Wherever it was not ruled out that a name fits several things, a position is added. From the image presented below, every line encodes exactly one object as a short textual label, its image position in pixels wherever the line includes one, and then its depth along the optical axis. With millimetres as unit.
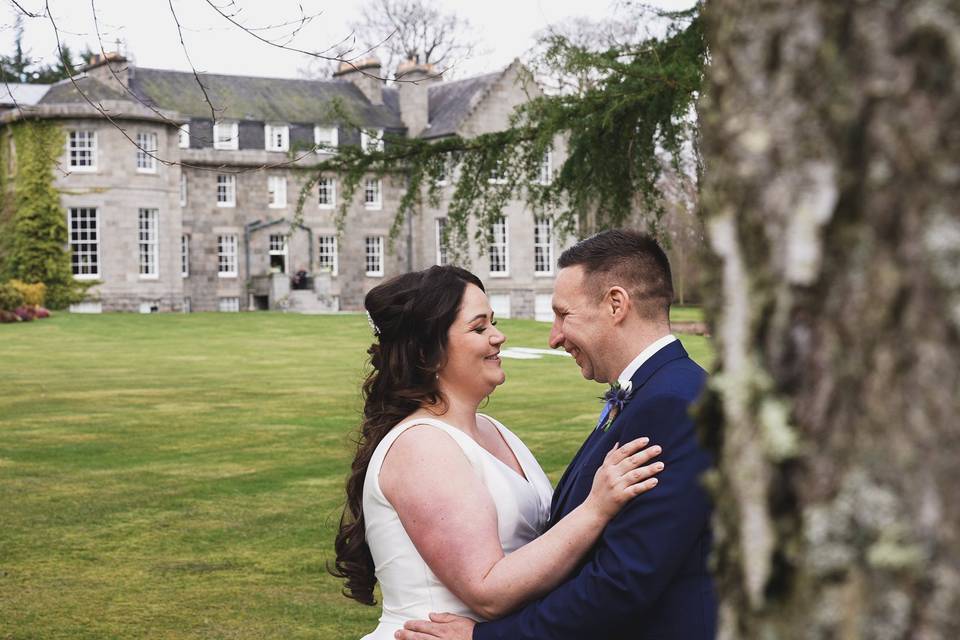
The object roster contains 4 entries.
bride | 3031
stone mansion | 43562
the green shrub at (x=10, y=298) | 36594
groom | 2889
